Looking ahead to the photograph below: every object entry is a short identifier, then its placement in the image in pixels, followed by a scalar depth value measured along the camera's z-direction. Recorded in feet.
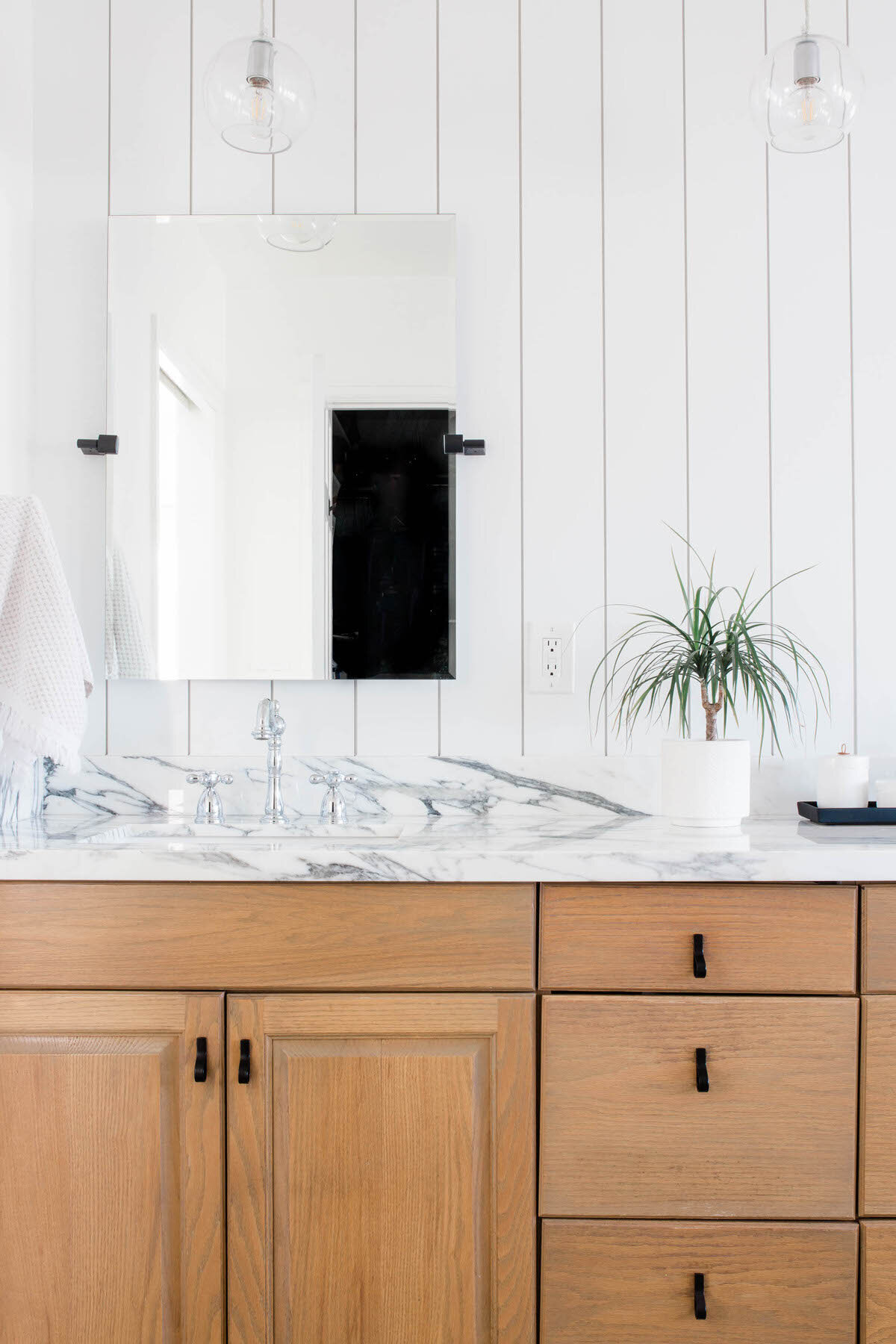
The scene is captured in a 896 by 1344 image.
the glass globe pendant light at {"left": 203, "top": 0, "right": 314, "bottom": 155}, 4.40
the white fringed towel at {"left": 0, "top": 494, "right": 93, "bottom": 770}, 4.60
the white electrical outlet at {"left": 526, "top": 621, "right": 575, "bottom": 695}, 5.51
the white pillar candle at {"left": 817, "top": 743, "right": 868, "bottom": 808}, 4.98
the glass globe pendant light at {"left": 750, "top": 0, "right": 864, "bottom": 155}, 4.20
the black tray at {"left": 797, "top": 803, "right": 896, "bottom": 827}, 4.83
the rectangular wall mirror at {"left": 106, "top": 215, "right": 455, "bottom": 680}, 5.48
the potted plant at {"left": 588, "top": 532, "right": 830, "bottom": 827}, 4.54
